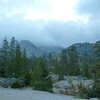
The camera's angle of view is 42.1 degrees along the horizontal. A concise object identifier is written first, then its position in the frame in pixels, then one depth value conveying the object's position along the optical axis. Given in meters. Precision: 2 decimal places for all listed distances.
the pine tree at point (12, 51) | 24.44
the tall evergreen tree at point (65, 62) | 36.18
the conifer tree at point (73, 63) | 35.04
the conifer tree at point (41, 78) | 15.81
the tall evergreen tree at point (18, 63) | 23.31
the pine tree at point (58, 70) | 27.51
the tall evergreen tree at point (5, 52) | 28.16
